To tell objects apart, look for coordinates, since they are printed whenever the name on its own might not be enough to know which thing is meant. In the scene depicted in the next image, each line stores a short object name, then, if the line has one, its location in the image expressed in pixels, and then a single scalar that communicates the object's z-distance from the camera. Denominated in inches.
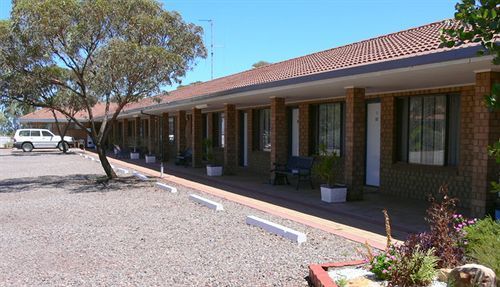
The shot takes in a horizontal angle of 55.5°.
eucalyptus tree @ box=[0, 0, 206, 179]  510.6
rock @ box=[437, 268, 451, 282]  174.4
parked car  1457.9
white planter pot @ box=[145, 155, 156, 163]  983.6
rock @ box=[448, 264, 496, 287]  141.9
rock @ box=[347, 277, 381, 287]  176.7
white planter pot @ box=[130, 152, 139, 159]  1111.6
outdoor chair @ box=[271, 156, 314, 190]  515.5
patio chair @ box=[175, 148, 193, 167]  846.5
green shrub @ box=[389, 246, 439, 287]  169.0
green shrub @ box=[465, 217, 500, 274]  155.5
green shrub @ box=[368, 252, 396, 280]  176.4
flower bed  168.1
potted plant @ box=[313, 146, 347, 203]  417.7
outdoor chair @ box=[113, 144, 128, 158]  1126.4
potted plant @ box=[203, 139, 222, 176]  682.2
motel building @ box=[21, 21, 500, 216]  299.1
